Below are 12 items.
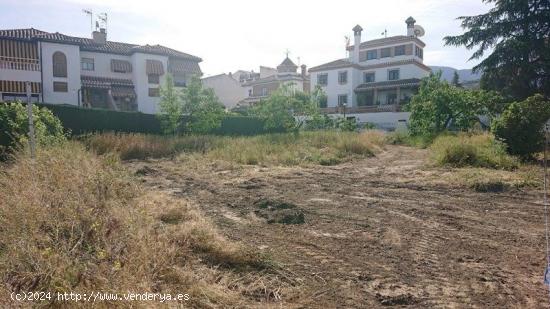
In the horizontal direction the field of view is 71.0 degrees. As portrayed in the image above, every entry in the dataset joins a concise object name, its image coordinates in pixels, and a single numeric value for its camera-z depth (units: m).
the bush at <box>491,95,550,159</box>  12.30
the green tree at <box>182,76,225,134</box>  22.08
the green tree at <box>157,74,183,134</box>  20.75
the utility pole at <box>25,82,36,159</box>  7.42
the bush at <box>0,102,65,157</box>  9.67
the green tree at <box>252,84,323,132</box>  25.11
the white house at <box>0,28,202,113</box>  29.09
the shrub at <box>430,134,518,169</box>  11.64
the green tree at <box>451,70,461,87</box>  57.06
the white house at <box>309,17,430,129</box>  41.16
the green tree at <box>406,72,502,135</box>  21.67
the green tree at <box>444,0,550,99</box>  23.48
